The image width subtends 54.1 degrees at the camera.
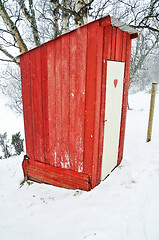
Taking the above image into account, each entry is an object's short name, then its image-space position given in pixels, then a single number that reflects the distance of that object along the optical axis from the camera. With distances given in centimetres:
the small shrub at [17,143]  630
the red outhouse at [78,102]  223
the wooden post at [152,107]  364
